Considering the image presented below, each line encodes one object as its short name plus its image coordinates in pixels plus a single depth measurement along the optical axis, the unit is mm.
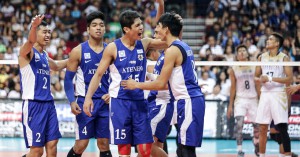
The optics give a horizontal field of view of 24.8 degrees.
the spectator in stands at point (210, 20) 24905
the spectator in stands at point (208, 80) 19188
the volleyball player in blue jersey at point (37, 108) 9844
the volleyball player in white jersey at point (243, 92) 14164
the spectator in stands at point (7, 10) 25578
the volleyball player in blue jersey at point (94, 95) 10352
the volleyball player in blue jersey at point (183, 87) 9125
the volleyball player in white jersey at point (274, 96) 12641
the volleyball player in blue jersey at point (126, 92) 9516
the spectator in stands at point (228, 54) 20873
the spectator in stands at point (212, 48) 22172
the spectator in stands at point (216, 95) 18688
